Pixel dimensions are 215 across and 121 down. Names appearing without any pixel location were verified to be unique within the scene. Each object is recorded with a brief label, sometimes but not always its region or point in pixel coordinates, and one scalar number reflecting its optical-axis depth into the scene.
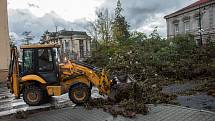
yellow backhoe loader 6.93
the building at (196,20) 21.19
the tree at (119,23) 26.96
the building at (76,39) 36.26
